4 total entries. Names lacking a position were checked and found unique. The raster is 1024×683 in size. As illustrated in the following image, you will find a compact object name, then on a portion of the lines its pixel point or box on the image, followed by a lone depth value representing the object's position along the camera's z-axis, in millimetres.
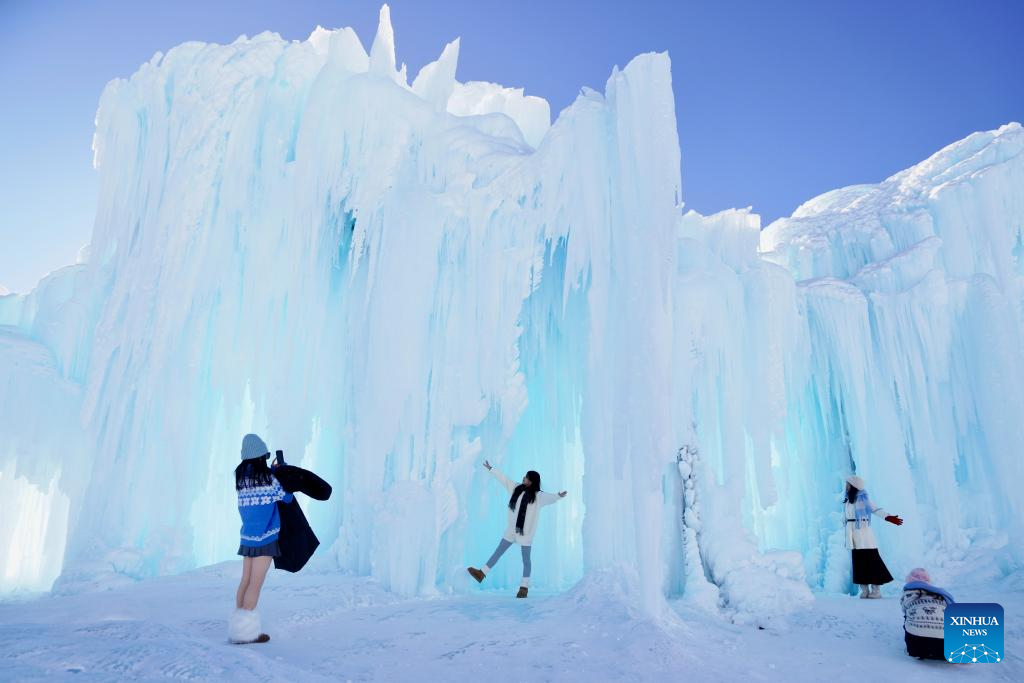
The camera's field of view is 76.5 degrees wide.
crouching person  4562
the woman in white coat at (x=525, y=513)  7391
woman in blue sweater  4109
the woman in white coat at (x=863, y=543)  9039
